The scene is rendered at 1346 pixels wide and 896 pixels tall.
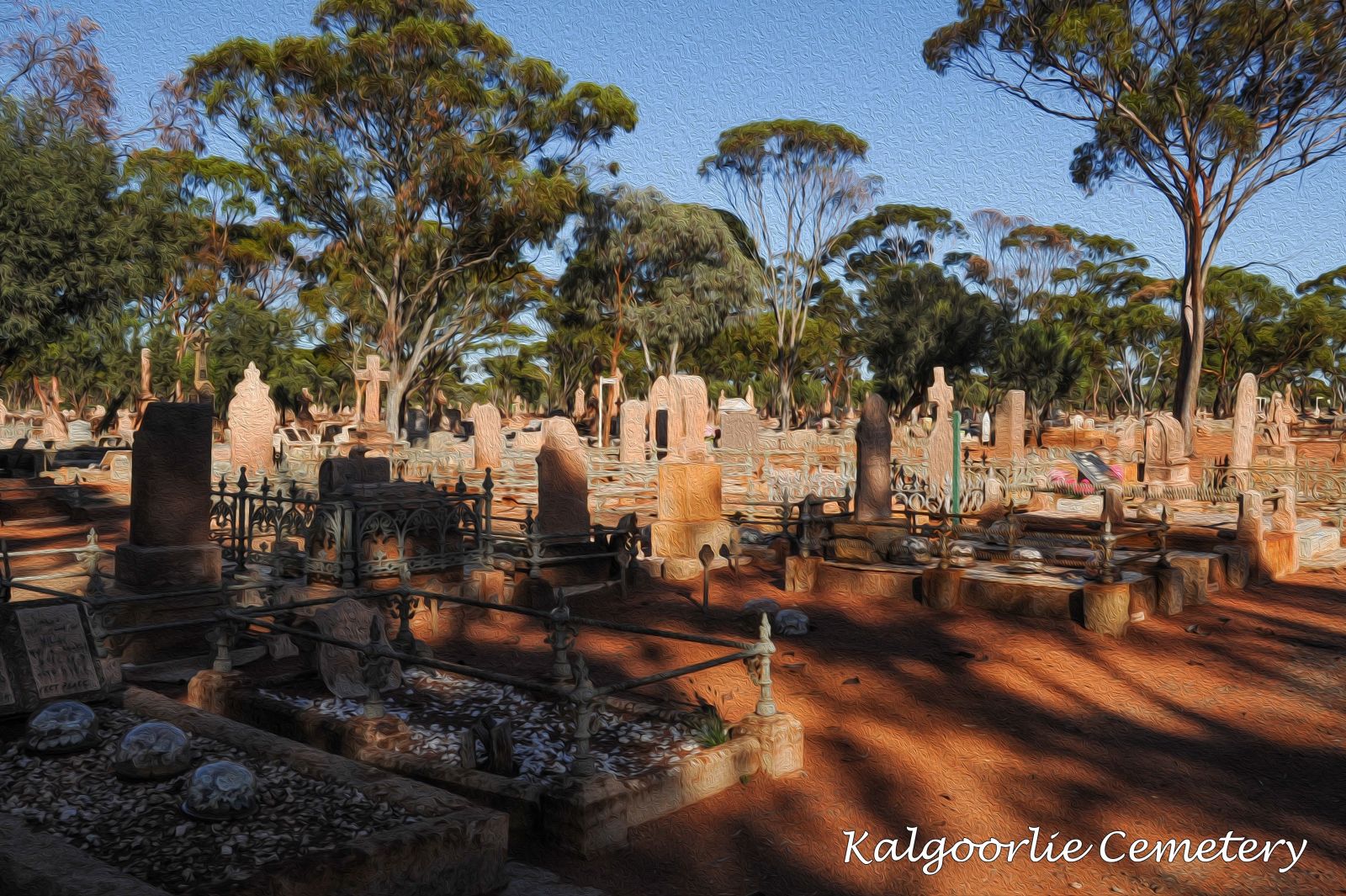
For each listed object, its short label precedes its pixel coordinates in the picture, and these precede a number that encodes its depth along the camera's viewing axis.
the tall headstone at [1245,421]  20.92
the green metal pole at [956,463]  15.83
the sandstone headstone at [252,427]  24.67
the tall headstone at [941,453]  19.66
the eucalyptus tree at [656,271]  48.00
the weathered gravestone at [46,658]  5.75
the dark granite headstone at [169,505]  8.96
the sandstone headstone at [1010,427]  28.95
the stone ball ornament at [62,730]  5.19
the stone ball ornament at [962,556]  10.81
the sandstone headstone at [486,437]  26.42
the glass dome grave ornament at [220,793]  4.36
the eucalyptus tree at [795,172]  46.56
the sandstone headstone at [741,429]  32.78
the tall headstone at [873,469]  13.04
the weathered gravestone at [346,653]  7.09
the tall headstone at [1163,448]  20.56
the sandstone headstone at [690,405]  16.40
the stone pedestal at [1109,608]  9.09
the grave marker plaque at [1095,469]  18.98
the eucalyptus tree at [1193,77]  28.72
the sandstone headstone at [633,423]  28.57
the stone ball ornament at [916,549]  11.41
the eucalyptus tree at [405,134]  33.69
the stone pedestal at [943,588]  10.10
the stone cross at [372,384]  30.72
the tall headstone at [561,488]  12.38
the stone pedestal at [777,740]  5.99
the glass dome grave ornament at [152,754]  4.81
